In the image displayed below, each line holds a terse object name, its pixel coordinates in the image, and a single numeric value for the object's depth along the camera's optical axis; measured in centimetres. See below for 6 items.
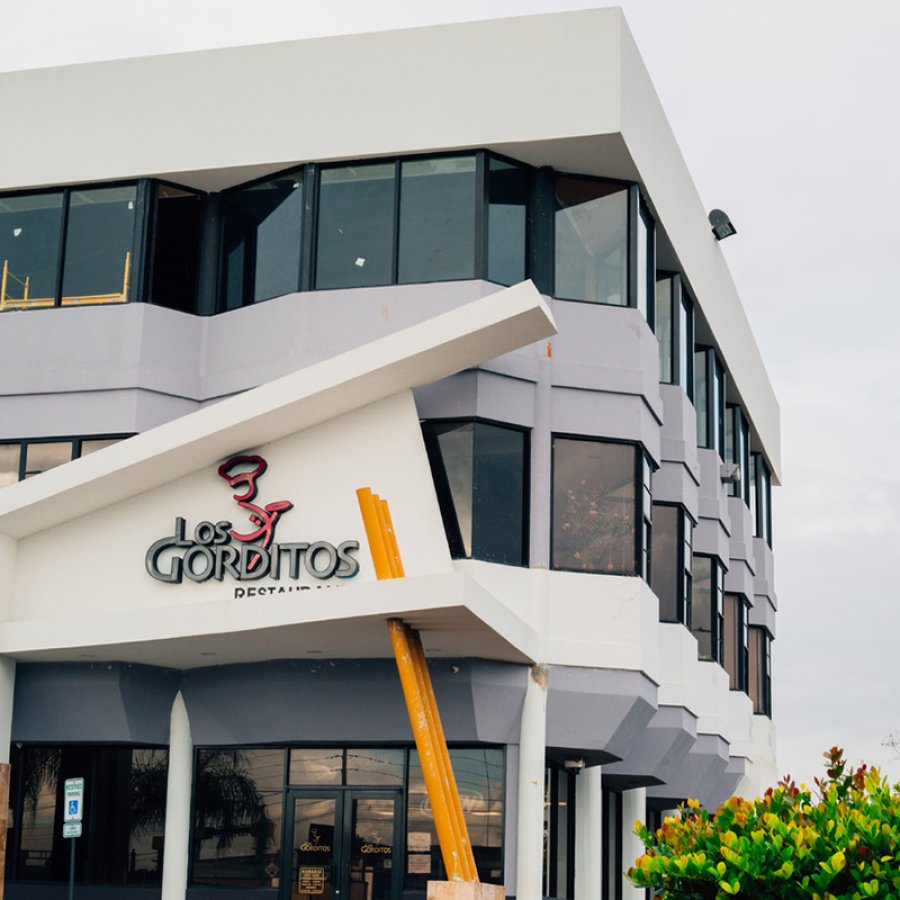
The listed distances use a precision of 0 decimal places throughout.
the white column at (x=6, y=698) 2523
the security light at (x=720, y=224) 3491
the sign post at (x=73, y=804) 2375
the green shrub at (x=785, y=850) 1435
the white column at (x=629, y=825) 3228
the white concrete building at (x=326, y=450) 2439
